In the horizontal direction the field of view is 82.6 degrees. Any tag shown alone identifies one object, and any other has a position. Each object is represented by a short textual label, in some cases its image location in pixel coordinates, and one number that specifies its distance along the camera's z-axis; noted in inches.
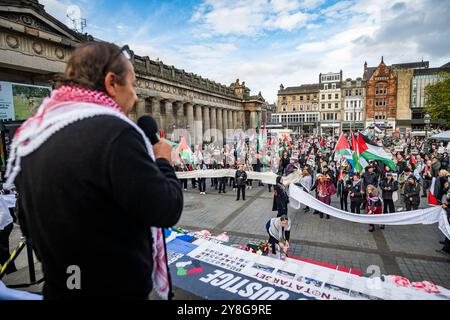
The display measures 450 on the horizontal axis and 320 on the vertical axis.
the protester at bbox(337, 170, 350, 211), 459.9
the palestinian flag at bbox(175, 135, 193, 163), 704.4
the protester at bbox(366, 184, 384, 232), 376.8
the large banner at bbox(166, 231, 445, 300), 103.0
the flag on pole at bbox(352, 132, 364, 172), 485.7
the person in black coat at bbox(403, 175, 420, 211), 400.2
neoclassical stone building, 596.7
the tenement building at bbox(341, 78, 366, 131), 2697.1
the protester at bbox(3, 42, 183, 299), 43.5
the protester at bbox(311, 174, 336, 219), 434.3
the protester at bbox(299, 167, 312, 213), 462.3
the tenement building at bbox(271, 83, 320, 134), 2955.2
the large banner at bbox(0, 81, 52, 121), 523.5
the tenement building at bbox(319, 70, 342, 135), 2834.6
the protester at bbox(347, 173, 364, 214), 417.7
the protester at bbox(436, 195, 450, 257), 297.1
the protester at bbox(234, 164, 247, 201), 565.0
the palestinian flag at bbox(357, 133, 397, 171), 455.5
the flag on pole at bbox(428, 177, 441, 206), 353.7
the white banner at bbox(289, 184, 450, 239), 297.9
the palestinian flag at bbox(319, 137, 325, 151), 1059.3
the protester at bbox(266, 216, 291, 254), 260.5
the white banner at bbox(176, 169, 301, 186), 606.6
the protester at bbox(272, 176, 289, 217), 384.8
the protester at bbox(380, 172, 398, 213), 396.8
